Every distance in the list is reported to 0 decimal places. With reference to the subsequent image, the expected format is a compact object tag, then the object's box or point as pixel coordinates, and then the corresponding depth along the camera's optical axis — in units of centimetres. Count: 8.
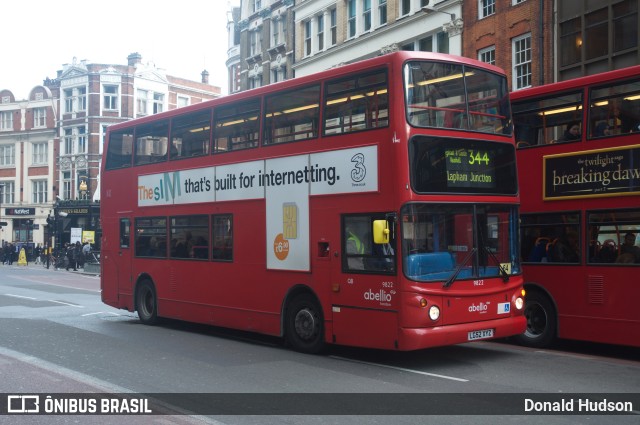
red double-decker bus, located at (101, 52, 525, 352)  1023
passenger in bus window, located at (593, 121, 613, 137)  1167
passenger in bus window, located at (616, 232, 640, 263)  1117
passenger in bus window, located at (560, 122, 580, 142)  1216
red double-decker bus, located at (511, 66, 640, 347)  1128
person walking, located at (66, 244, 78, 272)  4541
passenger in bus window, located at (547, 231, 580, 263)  1209
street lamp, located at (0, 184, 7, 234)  6969
